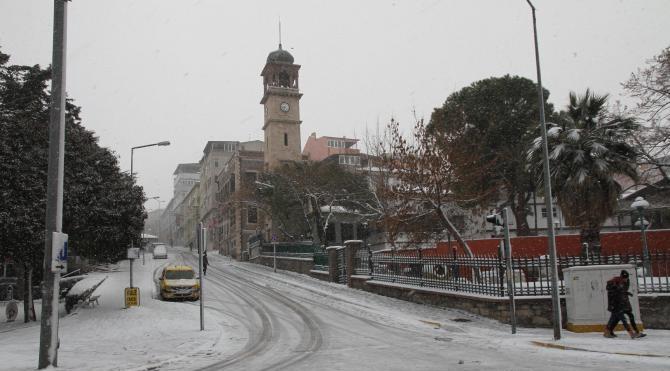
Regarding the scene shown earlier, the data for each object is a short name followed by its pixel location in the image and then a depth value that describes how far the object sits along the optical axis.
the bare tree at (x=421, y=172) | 25.36
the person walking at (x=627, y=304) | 12.23
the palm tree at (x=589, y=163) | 20.61
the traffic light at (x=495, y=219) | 13.75
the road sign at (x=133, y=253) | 20.61
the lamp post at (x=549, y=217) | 12.43
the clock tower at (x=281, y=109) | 71.12
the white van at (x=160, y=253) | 57.62
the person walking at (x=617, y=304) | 12.33
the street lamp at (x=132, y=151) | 24.42
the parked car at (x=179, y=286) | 23.22
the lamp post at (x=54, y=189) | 9.66
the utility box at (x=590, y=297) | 13.70
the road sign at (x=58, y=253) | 9.83
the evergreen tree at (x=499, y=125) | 42.50
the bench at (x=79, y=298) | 21.91
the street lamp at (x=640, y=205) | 21.40
